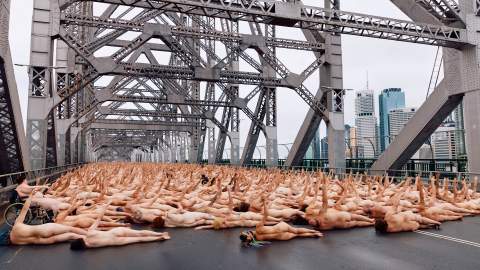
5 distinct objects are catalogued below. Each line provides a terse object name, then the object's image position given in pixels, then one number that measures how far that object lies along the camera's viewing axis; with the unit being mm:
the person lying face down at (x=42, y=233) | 8539
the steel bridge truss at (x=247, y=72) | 21984
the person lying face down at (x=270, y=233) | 8797
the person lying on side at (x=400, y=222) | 10078
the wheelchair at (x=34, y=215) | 10766
